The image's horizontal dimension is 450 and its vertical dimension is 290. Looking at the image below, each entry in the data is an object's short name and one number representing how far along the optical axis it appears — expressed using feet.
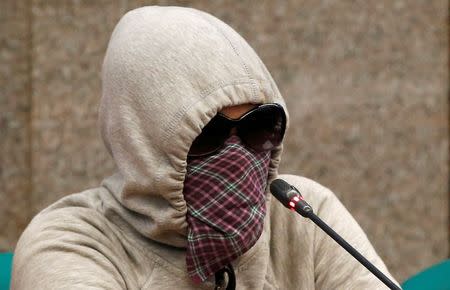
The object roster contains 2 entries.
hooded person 16.15
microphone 14.78
